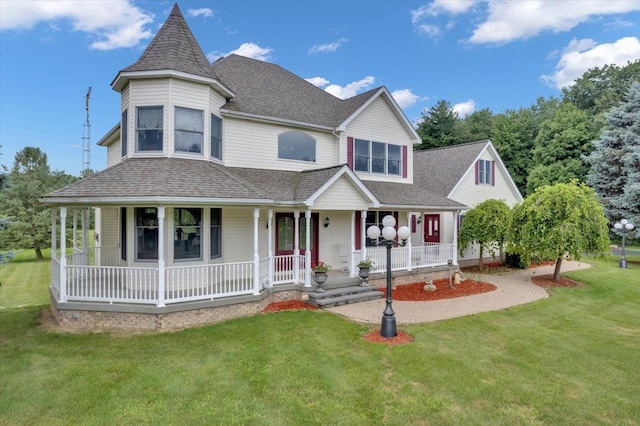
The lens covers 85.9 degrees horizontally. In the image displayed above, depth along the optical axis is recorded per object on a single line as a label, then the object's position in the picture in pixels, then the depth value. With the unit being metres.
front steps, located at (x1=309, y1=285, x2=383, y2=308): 11.06
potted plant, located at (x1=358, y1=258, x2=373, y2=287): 12.38
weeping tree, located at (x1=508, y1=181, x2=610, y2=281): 14.10
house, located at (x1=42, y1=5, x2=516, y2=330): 9.21
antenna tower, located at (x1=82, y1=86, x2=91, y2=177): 21.12
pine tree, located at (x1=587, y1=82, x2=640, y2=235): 23.53
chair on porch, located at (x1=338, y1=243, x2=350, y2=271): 14.36
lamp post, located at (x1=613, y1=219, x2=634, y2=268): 18.94
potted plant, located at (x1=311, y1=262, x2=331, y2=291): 11.38
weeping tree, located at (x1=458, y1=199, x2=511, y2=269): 17.31
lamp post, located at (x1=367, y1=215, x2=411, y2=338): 8.35
